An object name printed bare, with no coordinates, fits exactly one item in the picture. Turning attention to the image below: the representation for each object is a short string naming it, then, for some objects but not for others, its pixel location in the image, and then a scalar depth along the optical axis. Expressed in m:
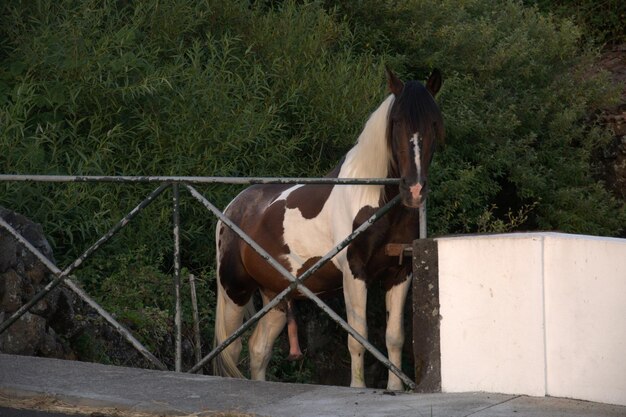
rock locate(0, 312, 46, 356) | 15.80
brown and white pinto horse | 15.42
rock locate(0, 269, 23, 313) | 16.08
